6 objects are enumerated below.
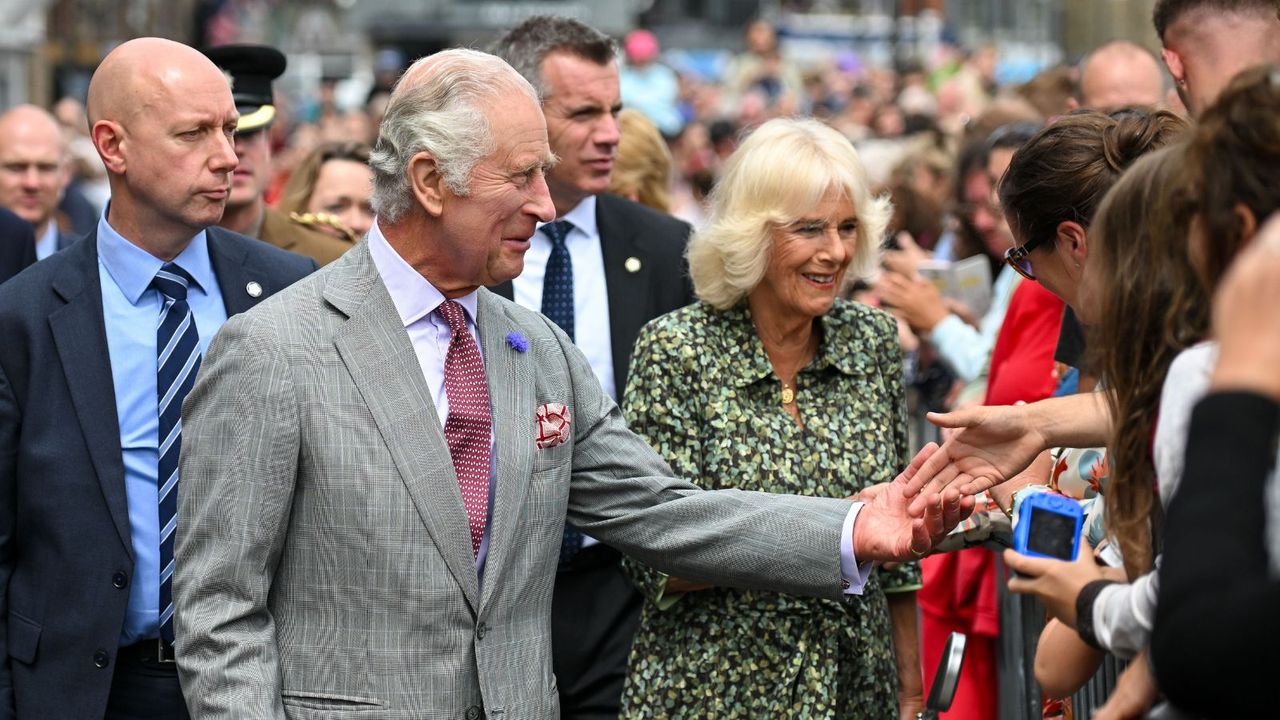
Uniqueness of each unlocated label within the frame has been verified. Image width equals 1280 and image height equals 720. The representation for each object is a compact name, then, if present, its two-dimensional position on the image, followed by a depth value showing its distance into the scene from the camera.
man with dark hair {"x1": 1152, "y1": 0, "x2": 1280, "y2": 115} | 7.87
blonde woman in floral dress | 8.81
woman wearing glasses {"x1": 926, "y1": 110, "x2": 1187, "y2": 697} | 7.69
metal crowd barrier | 9.57
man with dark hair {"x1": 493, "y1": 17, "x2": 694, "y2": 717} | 9.96
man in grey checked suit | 6.98
